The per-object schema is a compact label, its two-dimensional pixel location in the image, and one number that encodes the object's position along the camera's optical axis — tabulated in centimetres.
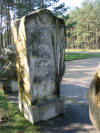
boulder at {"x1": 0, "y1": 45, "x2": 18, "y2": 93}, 508
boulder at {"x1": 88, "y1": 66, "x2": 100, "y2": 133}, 138
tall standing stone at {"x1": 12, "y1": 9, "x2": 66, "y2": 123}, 297
